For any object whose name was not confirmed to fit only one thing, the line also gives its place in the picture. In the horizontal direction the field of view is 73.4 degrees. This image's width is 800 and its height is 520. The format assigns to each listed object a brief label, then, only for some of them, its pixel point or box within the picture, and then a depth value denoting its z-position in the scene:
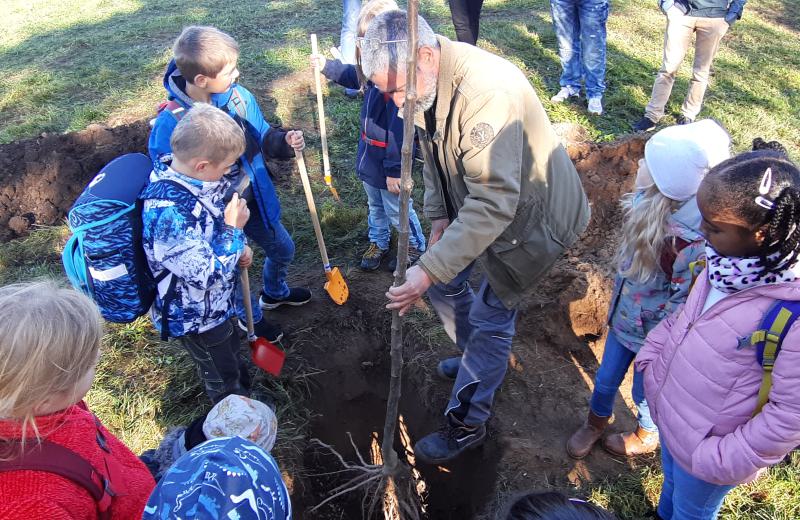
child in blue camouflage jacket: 2.24
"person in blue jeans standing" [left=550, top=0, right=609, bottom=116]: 6.05
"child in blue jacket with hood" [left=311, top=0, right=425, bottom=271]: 3.66
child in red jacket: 1.23
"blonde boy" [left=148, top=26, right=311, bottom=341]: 2.83
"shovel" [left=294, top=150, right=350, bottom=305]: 3.74
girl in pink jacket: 1.58
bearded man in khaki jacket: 2.10
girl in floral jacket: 2.09
